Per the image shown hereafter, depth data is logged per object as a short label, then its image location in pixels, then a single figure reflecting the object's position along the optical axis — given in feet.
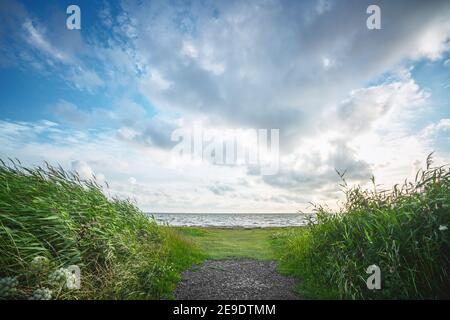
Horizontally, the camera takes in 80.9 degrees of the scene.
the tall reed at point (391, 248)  15.74
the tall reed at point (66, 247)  15.21
